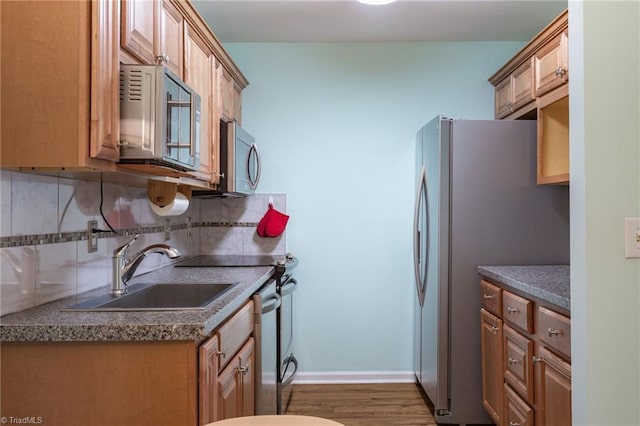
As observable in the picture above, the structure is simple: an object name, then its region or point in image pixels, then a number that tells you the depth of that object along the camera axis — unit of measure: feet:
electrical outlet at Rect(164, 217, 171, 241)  8.81
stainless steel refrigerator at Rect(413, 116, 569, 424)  8.32
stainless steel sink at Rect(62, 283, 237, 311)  6.56
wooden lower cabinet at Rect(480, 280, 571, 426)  5.52
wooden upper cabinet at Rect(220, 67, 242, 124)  8.81
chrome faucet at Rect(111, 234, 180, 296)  5.75
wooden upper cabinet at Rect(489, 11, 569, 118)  7.45
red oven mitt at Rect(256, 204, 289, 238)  10.57
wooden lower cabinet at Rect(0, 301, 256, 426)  4.08
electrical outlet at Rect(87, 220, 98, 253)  5.89
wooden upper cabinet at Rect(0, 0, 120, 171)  4.15
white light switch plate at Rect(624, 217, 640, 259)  3.86
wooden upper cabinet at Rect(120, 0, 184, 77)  4.85
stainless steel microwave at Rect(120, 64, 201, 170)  4.60
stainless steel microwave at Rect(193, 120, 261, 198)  8.38
